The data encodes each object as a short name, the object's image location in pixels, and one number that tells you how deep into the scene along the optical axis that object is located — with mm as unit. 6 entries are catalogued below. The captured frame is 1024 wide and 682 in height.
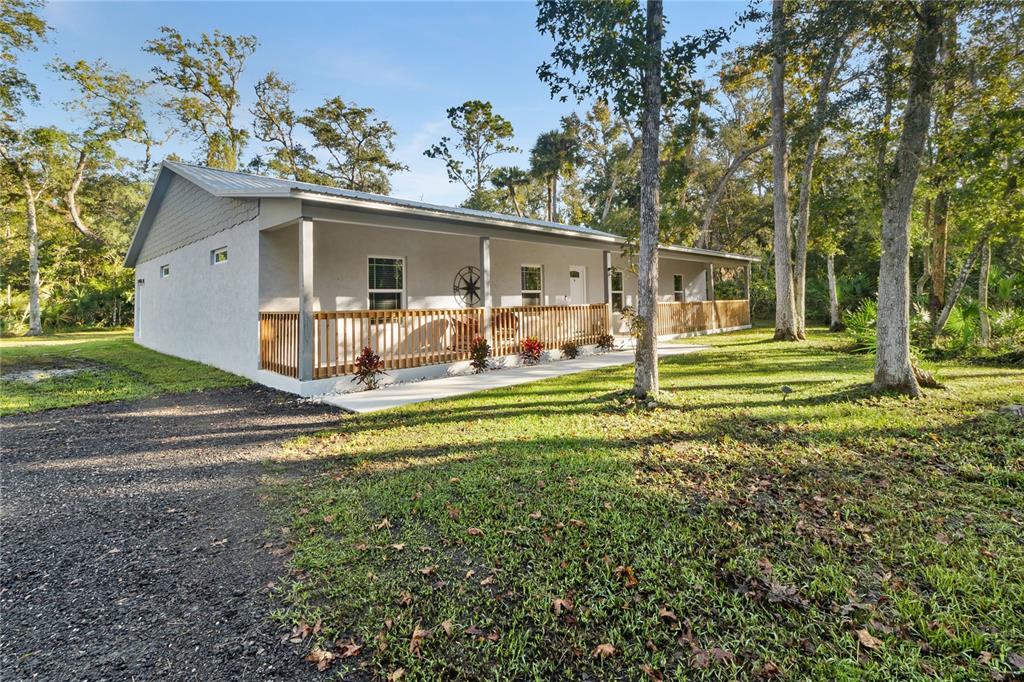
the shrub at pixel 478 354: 9836
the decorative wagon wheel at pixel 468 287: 12145
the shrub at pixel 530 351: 10812
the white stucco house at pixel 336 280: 8008
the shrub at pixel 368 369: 8141
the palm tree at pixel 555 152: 29422
